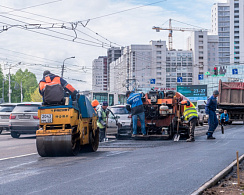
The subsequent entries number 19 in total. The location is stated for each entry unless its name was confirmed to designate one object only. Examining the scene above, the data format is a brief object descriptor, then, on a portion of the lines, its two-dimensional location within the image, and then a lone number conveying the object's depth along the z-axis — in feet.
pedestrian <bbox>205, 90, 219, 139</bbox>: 60.80
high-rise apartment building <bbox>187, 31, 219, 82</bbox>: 553.23
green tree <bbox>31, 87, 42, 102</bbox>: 402.72
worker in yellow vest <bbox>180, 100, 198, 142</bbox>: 58.72
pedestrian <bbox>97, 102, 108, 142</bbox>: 57.12
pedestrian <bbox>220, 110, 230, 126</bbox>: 123.09
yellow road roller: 37.99
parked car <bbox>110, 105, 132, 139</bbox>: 65.31
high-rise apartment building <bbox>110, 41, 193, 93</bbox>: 511.40
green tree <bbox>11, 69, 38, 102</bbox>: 426.80
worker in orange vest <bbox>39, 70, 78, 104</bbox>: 38.37
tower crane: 608.68
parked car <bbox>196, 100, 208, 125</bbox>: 131.64
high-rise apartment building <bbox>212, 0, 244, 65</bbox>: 607.49
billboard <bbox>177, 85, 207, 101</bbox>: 282.77
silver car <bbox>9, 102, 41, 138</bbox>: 70.85
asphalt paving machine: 60.64
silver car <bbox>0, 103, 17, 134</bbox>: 82.12
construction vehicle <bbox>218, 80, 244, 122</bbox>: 119.85
